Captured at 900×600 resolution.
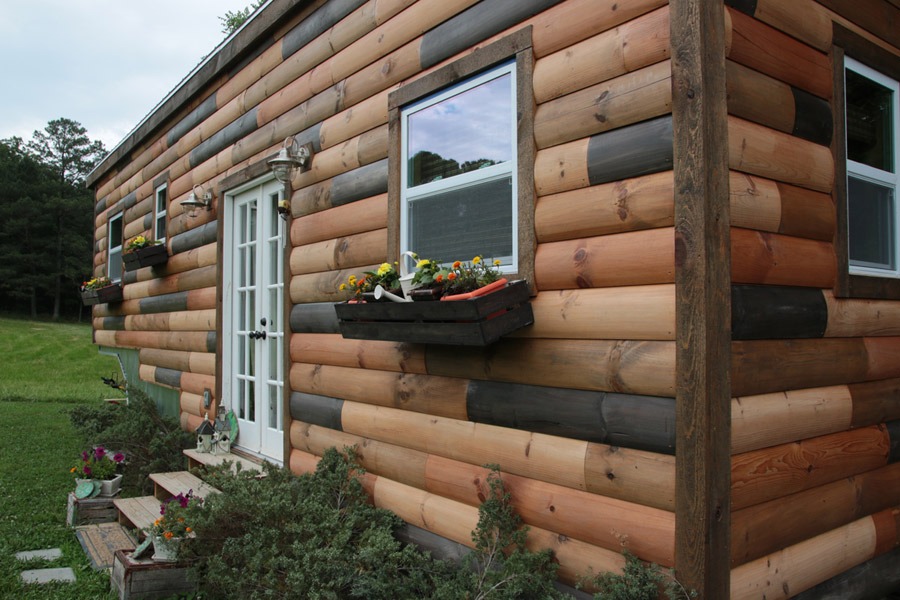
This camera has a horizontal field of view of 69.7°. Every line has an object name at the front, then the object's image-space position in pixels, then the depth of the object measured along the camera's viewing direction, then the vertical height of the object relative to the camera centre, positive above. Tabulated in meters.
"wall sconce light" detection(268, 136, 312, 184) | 4.78 +1.17
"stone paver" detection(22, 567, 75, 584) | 3.91 -1.60
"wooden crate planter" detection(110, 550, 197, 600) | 3.52 -1.46
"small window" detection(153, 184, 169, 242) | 8.17 +1.33
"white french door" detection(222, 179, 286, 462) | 5.47 +0.00
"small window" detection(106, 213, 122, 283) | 10.28 +1.08
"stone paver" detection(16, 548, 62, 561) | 4.30 -1.61
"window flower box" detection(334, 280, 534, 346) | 2.61 -0.01
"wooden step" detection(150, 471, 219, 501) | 4.74 -1.29
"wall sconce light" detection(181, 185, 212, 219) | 6.54 +1.17
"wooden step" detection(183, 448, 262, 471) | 5.29 -1.21
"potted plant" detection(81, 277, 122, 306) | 9.30 +0.36
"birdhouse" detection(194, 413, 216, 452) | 5.73 -1.06
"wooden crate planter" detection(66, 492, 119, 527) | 5.05 -1.54
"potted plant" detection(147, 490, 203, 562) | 3.56 -1.20
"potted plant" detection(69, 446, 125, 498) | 5.23 -1.31
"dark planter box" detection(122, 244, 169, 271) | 7.53 +0.70
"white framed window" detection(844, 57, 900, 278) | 3.09 +0.72
